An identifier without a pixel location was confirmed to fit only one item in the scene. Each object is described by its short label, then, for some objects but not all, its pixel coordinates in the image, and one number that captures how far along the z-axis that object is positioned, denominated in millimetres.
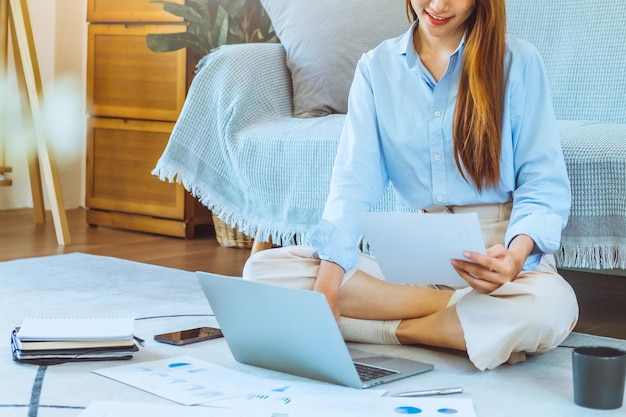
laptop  2851
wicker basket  4919
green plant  4844
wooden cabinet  5205
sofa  3916
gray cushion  4256
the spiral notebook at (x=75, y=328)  3080
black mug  2783
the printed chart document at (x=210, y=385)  2801
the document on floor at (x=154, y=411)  2696
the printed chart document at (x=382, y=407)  2721
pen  2855
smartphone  3276
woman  3080
